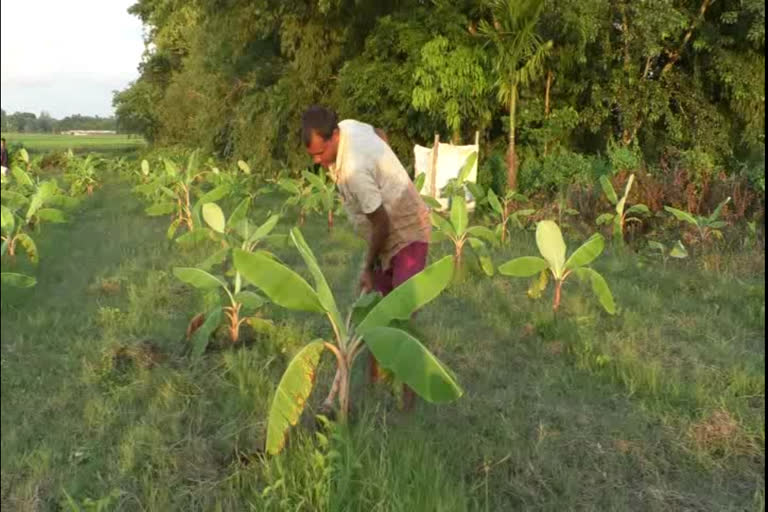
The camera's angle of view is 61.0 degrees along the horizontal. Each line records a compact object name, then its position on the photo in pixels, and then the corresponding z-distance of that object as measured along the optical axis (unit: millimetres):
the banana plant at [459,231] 5641
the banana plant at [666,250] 6125
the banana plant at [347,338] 2080
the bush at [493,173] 12021
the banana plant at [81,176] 14234
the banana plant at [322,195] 8828
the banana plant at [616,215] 7000
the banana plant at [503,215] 7238
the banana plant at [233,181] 10734
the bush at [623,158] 11086
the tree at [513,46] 9703
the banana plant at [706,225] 6387
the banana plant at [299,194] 9344
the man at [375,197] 2988
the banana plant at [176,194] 6062
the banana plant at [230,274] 3455
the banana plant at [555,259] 4531
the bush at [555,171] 11211
